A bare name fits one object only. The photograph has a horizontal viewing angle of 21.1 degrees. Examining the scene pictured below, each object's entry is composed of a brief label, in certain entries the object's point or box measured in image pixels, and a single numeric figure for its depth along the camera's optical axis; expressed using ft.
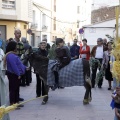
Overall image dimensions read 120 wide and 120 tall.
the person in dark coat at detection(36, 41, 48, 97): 27.76
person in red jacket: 39.24
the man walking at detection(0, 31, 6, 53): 31.99
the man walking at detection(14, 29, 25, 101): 27.66
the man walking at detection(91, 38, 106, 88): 35.46
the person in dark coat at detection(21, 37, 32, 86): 35.52
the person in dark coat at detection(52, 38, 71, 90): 26.21
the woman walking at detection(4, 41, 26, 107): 23.34
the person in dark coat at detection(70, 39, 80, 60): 46.61
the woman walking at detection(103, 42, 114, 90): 34.12
